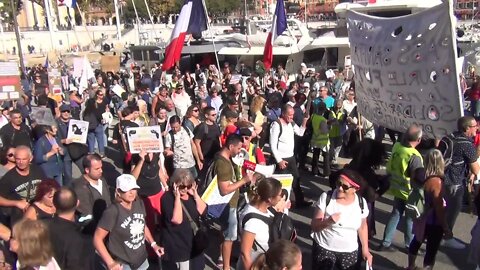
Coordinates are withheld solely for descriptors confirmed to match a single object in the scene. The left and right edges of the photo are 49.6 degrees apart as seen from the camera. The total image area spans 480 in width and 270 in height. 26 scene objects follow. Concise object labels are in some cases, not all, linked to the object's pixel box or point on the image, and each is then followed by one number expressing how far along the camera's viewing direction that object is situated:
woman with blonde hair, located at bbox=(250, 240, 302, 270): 2.92
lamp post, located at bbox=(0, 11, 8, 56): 51.87
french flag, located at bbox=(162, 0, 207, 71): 10.80
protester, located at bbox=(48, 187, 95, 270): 3.68
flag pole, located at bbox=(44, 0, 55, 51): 31.29
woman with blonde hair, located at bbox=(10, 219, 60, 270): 3.23
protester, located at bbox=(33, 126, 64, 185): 6.60
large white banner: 5.27
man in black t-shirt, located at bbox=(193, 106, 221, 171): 7.17
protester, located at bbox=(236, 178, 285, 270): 3.68
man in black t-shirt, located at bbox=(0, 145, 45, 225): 4.84
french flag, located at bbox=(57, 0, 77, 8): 24.94
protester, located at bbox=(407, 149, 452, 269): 4.66
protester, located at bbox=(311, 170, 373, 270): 4.06
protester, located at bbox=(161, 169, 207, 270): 4.26
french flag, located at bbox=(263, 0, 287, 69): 13.30
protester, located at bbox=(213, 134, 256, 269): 5.07
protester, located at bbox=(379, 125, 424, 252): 5.37
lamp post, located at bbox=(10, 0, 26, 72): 20.59
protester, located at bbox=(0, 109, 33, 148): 7.09
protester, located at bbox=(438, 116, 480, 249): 5.40
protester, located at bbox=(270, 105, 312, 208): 6.60
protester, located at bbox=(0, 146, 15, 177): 5.16
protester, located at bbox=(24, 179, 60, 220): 4.18
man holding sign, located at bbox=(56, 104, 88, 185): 7.25
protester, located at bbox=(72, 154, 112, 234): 4.71
